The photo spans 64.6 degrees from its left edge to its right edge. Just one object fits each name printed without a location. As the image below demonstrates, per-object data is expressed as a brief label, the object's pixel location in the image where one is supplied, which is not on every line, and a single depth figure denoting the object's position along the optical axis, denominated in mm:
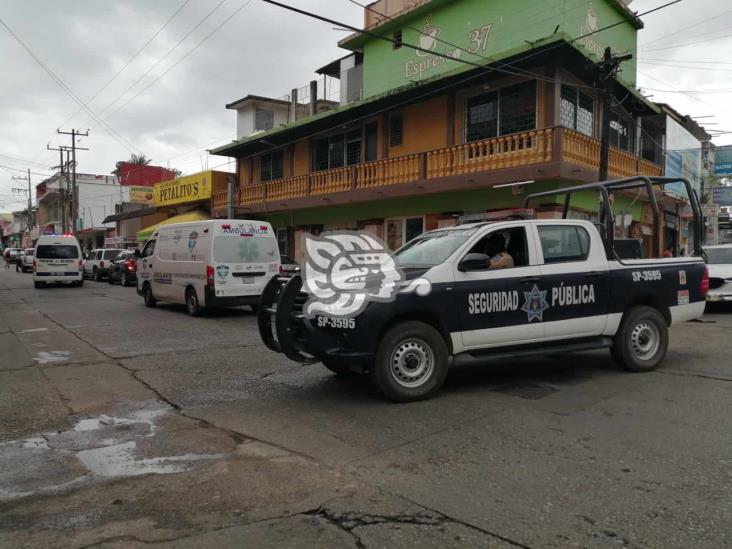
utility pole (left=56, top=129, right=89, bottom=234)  43822
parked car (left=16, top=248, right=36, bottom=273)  41062
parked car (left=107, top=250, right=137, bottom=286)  24797
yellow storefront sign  28031
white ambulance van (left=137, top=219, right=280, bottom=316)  12758
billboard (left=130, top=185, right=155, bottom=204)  45141
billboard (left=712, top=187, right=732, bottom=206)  27969
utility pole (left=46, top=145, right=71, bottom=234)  50438
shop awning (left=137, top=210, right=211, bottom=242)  28086
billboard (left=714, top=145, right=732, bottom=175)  28677
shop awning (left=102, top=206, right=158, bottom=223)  33928
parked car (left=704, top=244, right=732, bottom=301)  12906
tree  59188
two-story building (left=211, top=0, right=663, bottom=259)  15047
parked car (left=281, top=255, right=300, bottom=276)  18569
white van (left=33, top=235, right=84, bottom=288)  23781
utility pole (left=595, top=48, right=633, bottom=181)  13914
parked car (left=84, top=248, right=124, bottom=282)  28531
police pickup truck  5543
